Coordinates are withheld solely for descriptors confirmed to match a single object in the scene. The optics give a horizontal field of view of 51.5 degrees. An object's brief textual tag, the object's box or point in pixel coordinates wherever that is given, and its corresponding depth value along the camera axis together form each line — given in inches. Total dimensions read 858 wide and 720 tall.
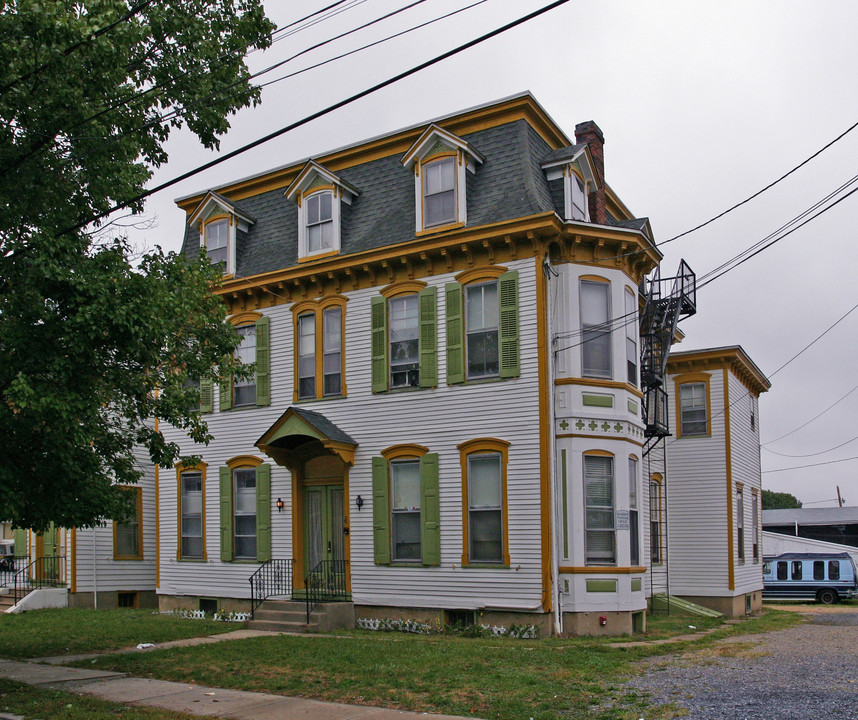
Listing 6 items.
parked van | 1358.3
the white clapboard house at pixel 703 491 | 979.3
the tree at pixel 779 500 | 4281.5
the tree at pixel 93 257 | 463.8
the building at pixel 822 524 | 2058.3
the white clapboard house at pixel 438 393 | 701.3
